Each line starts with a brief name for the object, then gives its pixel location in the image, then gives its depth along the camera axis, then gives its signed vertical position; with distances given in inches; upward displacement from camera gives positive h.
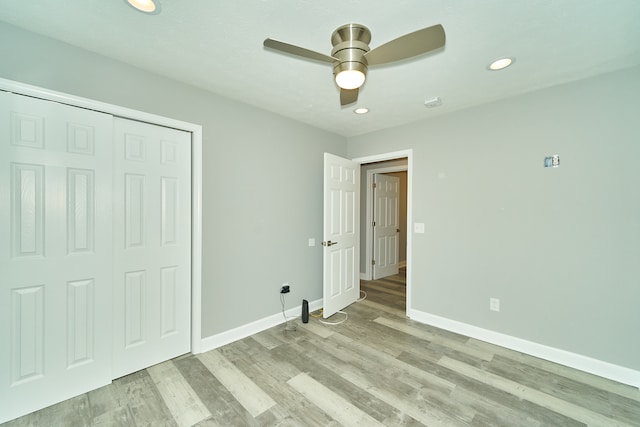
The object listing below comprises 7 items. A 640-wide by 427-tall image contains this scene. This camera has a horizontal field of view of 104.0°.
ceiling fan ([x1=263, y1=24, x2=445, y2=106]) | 49.5 +34.3
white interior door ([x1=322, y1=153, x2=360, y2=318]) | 125.8 -11.8
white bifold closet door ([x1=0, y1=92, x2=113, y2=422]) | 64.0 -11.6
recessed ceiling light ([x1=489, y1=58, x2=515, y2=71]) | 75.1 +46.0
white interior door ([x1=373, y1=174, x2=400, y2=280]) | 202.4 -11.4
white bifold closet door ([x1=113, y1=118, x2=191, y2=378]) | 80.4 -11.7
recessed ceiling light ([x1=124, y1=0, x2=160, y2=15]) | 54.4 +45.5
